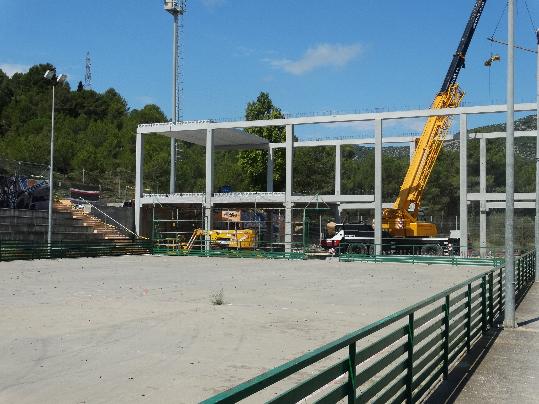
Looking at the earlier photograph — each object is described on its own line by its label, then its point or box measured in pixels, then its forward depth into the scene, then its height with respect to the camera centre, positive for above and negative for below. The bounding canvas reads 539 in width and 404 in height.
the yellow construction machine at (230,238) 47.69 -1.50
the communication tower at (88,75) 131.86 +29.05
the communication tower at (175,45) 64.62 +17.44
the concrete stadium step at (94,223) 50.34 -0.49
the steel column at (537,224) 23.89 -0.11
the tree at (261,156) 68.69 +6.69
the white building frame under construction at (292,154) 44.47 +5.02
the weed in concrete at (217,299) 16.61 -2.14
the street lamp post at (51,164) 38.81 +3.13
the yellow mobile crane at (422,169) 46.28 +3.71
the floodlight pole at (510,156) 13.38 +1.36
